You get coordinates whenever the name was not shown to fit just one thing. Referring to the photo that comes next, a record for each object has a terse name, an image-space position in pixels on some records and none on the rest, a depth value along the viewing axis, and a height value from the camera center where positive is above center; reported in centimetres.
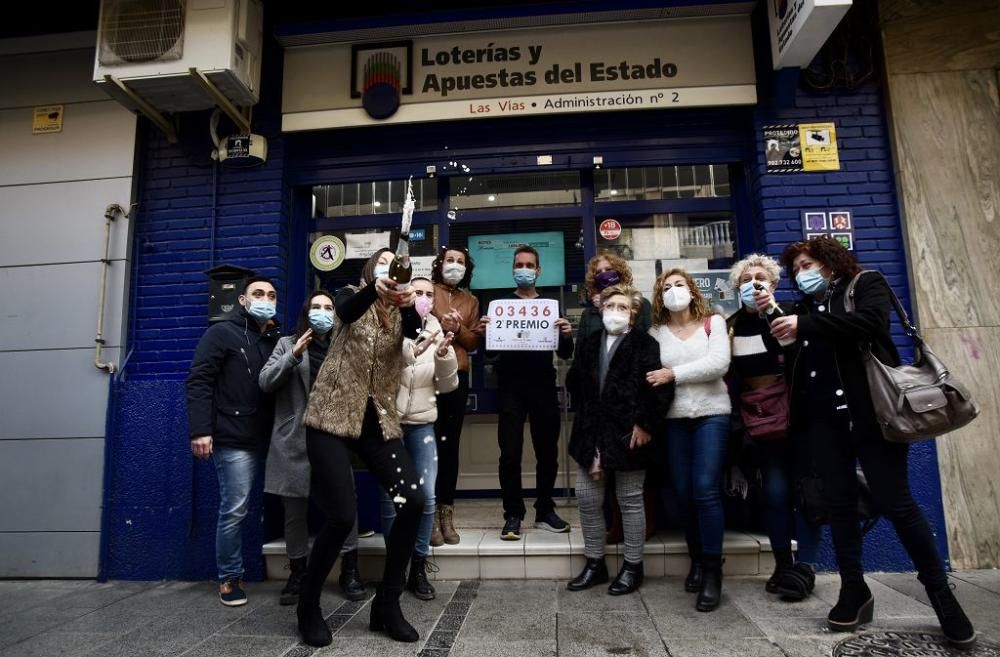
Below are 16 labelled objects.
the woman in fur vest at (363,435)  273 -20
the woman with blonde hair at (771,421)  330 -20
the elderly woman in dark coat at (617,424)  338 -20
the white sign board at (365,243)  515 +137
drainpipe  456 +99
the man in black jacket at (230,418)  359 -13
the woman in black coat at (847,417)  270 -16
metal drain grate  261 -123
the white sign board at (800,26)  381 +250
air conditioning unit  436 +272
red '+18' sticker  498 +140
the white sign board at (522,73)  473 +273
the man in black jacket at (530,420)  403 -20
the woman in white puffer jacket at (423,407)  345 -8
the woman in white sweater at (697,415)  328 -16
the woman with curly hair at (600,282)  380 +73
